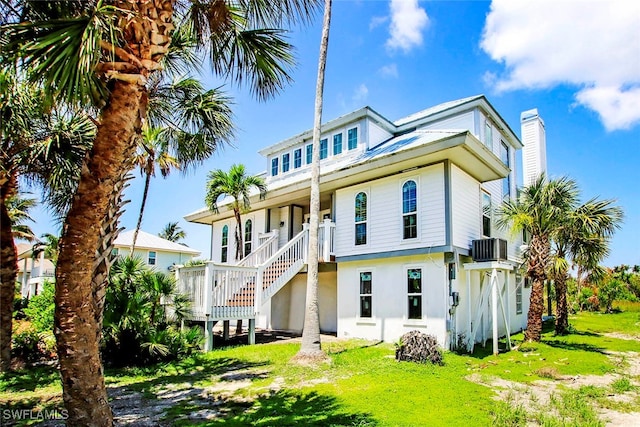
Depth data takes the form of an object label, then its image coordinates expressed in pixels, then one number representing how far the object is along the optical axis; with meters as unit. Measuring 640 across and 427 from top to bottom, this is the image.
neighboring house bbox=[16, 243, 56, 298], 29.27
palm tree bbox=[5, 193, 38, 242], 22.48
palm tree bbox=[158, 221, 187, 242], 47.41
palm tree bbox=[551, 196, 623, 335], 14.83
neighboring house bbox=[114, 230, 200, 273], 31.14
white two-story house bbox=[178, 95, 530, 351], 11.87
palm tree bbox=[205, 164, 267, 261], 15.31
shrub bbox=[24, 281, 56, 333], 11.59
